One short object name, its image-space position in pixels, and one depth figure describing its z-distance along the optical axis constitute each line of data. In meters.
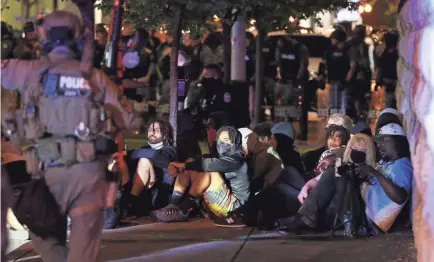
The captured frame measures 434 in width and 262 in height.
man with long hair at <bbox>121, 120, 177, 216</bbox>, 16.48
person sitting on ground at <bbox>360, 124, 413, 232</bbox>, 14.66
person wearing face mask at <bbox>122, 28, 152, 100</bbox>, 19.02
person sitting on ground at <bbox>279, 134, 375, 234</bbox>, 14.65
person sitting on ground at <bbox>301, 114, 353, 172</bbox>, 16.90
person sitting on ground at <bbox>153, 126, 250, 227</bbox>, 15.99
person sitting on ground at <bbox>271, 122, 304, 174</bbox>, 16.89
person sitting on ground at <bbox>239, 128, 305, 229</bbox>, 15.64
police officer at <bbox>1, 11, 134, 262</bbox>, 9.48
